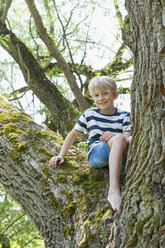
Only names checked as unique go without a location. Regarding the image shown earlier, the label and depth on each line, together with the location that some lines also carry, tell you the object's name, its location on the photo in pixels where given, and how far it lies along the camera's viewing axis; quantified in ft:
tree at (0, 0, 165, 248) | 5.58
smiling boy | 8.69
